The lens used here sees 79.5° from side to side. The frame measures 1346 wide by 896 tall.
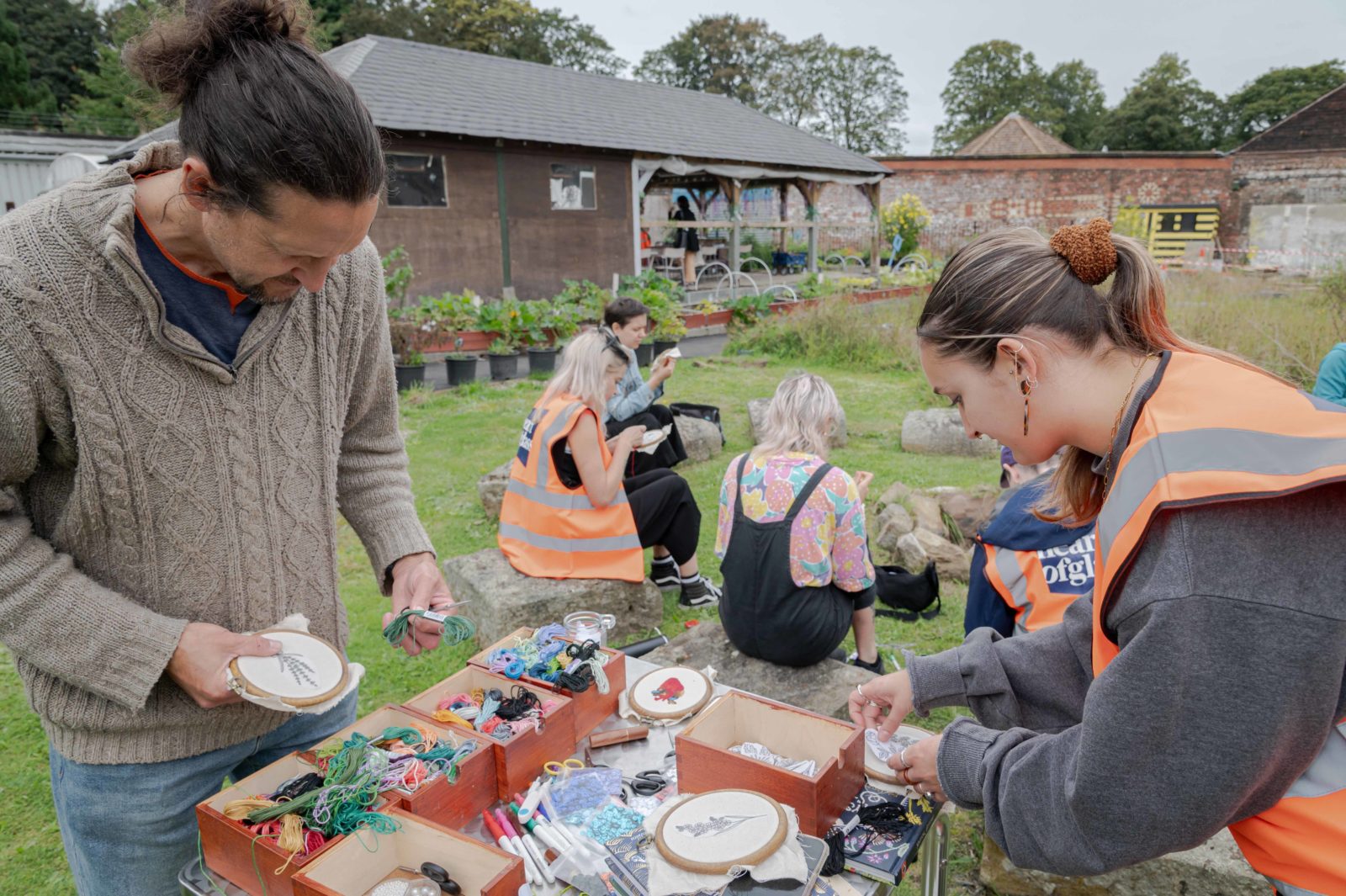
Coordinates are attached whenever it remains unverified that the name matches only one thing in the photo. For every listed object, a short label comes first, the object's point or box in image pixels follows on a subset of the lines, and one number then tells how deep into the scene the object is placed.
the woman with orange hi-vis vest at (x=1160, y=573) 0.88
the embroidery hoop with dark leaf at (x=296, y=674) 1.36
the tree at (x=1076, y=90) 50.69
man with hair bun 1.21
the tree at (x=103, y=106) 25.31
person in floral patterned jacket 3.08
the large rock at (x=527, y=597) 3.80
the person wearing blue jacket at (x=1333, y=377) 3.16
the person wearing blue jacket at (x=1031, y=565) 2.51
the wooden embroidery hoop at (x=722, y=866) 1.27
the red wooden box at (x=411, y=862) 1.28
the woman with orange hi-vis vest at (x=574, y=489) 3.97
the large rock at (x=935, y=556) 4.70
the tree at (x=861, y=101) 49.69
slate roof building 13.09
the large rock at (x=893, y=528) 4.94
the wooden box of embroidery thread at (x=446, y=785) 1.45
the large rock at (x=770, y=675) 2.89
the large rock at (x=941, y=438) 7.22
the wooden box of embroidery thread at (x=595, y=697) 1.79
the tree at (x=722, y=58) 47.78
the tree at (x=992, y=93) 48.25
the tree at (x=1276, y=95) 41.69
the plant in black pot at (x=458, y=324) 9.60
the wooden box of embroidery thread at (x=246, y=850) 1.33
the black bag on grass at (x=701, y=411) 7.21
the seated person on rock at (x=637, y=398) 5.70
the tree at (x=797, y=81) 48.53
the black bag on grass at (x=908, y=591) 4.18
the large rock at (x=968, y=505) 5.19
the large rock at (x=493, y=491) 5.63
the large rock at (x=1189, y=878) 2.13
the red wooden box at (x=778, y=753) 1.46
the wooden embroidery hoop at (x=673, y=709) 1.84
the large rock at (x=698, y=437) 6.88
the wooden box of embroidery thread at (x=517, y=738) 1.58
